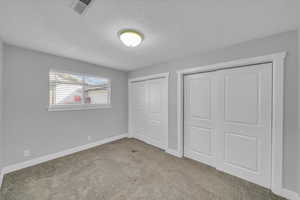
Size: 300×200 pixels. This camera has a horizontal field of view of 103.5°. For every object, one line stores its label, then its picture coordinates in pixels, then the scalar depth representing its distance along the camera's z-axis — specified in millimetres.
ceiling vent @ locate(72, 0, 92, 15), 1214
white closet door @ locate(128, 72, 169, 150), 3107
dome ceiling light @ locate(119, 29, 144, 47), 1701
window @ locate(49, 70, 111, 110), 2762
